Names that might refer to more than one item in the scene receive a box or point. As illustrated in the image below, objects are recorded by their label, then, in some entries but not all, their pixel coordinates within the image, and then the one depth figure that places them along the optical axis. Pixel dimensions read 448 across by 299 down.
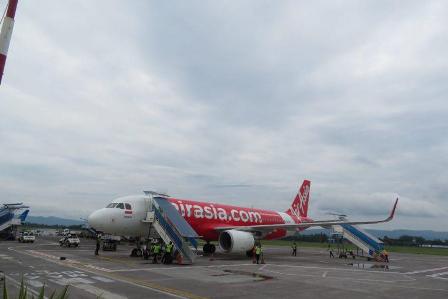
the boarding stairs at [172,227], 23.59
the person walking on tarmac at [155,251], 22.94
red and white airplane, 25.69
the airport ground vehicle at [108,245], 34.50
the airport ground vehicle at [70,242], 39.66
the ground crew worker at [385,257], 32.50
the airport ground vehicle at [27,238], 45.84
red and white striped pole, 7.70
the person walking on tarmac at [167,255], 22.64
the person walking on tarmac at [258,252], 24.98
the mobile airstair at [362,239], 34.16
